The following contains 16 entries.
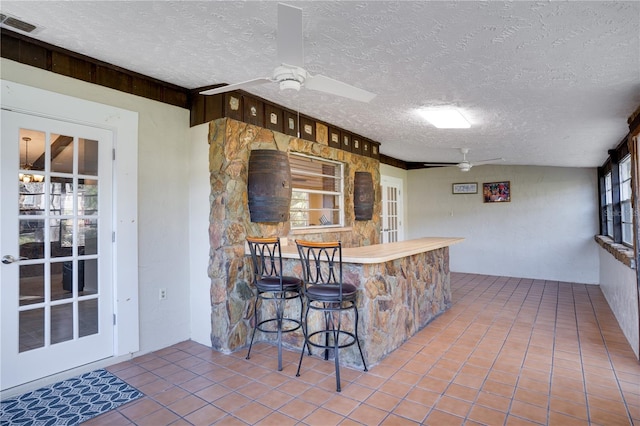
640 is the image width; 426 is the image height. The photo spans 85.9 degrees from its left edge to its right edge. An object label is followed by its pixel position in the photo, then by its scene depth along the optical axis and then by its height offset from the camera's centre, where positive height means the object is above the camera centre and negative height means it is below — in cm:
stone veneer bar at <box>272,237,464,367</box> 284 -69
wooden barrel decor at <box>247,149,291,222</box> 332 +34
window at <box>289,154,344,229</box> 441 +35
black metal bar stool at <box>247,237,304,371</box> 288 -55
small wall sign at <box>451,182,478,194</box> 719 +61
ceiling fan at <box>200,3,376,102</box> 167 +82
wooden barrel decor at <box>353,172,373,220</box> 509 +34
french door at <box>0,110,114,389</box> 239 -18
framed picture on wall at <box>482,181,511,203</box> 682 +48
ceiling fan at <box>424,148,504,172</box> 512 +80
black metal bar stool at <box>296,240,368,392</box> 256 -58
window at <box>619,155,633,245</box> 420 +16
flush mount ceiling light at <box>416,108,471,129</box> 343 +105
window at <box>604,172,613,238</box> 532 +16
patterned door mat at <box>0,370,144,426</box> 212 -120
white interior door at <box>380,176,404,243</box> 688 +17
